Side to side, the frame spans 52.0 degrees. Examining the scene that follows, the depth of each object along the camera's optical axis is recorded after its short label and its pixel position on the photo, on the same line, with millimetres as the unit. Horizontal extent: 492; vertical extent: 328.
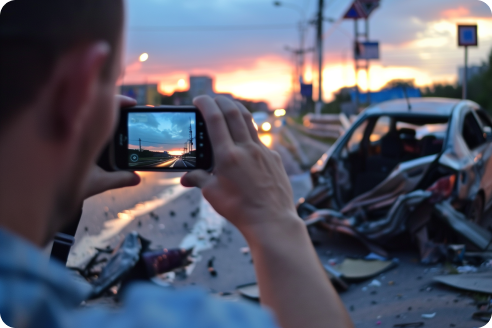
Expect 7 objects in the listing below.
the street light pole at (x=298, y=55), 53012
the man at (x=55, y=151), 619
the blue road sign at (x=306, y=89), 33219
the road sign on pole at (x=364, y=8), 19172
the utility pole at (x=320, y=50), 35156
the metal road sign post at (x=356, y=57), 21155
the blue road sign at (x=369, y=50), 19812
